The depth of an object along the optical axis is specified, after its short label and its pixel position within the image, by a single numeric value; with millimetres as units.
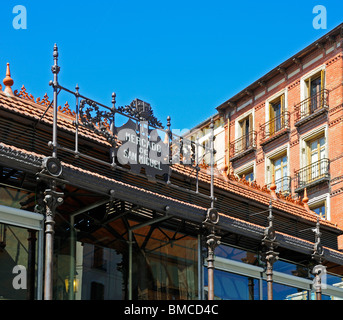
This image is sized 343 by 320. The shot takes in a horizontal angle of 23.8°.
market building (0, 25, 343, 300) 20797
